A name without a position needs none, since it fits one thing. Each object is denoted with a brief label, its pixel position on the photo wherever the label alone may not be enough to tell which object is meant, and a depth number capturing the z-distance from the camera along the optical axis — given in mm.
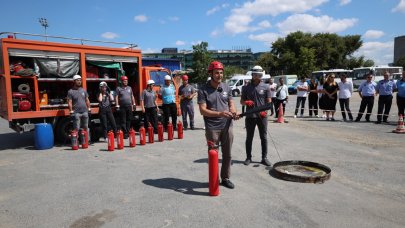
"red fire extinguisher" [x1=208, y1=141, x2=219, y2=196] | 4656
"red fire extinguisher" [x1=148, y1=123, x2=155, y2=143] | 9102
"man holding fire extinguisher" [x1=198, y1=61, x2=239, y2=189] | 4801
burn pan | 5422
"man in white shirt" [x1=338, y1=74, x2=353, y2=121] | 12961
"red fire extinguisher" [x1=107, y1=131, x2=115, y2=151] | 8141
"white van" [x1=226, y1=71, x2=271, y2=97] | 34150
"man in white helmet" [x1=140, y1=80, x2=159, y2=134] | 10055
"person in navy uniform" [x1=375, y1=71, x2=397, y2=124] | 11930
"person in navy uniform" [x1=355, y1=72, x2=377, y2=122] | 12383
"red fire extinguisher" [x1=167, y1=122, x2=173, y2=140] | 9516
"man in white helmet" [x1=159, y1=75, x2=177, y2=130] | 10648
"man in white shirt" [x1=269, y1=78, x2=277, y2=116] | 13817
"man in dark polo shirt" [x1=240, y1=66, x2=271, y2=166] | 6426
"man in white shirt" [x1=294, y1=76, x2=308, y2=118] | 14061
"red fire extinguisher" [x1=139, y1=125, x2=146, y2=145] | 8828
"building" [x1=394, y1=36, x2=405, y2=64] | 100000
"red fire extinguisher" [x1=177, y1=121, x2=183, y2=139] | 9705
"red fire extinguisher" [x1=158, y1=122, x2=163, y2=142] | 9266
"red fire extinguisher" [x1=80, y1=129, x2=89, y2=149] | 8594
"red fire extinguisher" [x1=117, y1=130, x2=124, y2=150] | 8430
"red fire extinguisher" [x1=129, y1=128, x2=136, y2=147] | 8631
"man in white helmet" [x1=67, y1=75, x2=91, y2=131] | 8555
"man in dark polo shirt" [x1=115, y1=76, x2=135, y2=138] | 9671
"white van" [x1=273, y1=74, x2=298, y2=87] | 38781
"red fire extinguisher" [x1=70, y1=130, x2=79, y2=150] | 8375
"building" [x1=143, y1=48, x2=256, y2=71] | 134625
